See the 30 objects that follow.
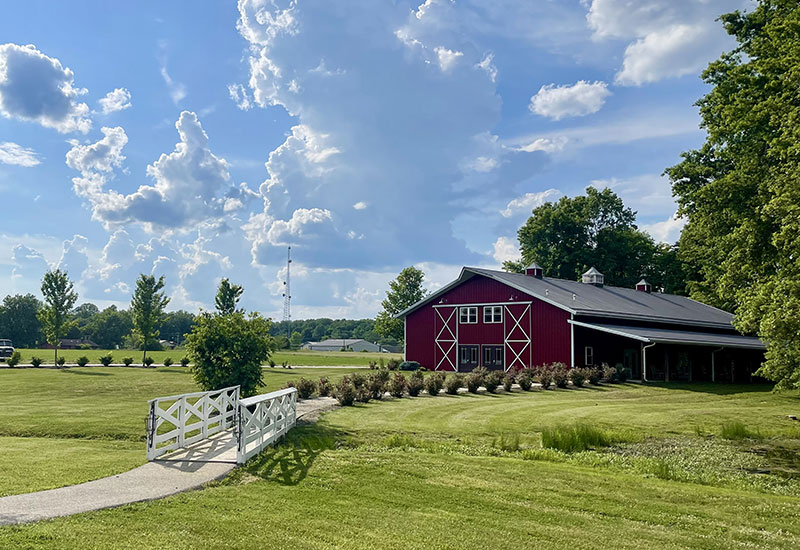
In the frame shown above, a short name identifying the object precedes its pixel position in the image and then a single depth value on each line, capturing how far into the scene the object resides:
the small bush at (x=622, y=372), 33.78
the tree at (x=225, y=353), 18.23
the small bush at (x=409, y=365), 43.12
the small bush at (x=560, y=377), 30.36
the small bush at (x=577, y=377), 30.94
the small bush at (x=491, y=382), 28.08
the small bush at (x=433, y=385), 26.00
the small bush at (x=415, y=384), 25.56
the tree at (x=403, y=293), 61.59
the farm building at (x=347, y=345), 161.12
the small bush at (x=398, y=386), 24.88
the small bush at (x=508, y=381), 29.18
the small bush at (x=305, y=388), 23.30
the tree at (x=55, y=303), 43.94
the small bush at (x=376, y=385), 23.84
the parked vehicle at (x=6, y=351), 52.09
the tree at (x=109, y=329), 130.25
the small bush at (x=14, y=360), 42.12
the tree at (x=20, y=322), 107.00
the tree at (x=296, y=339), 154.62
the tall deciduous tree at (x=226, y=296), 43.66
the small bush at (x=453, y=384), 26.72
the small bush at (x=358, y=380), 24.53
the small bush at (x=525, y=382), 29.50
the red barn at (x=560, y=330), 36.91
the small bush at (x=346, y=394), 21.86
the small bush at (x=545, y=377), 30.60
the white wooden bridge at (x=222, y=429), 11.41
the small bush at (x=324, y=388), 24.09
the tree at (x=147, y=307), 47.03
